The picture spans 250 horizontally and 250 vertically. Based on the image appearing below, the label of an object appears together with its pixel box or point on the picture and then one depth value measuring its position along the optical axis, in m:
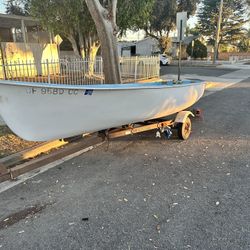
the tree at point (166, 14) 35.47
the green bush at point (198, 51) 36.69
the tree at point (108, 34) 6.98
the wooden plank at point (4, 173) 3.67
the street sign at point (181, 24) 8.54
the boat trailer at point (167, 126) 5.01
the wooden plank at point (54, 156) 3.77
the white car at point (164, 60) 28.66
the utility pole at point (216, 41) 26.29
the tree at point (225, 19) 48.25
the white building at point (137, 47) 34.88
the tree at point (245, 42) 51.31
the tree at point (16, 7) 13.48
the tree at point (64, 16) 11.13
